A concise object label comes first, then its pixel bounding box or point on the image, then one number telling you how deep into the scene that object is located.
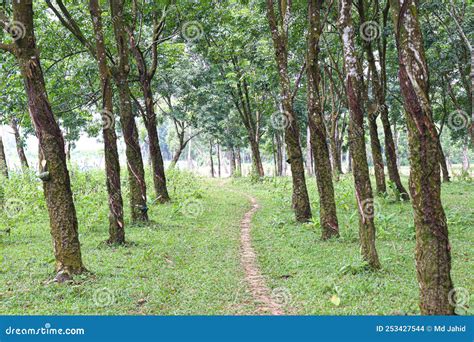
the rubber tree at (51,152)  7.70
